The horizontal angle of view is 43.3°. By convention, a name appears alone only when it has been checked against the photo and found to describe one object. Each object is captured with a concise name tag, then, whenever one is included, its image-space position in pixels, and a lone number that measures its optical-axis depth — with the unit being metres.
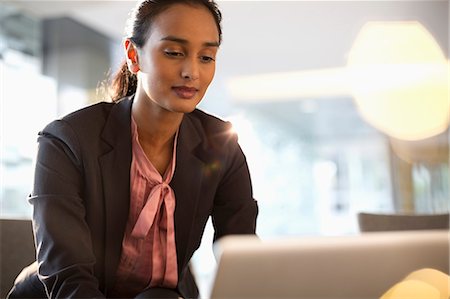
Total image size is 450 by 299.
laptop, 0.47
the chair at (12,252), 1.16
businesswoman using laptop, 0.88
